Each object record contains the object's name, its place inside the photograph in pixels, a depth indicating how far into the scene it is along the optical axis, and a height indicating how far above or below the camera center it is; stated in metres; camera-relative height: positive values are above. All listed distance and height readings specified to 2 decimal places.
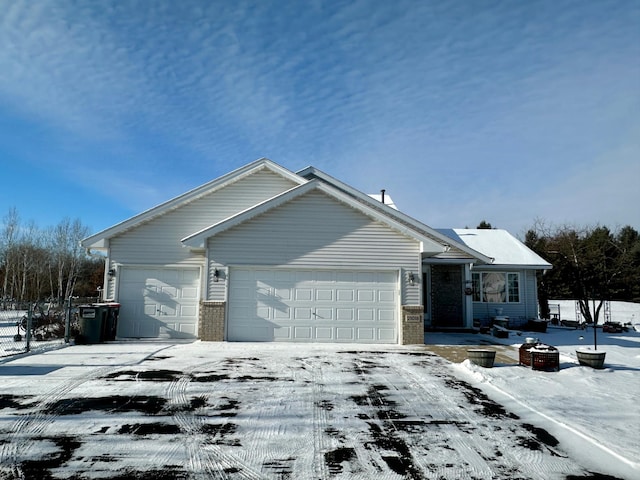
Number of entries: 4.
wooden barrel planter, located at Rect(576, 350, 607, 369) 8.82 -1.31
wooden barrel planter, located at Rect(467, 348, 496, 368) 8.84 -1.33
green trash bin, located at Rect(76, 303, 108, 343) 11.51 -0.96
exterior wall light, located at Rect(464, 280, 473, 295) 15.87 +0.31
